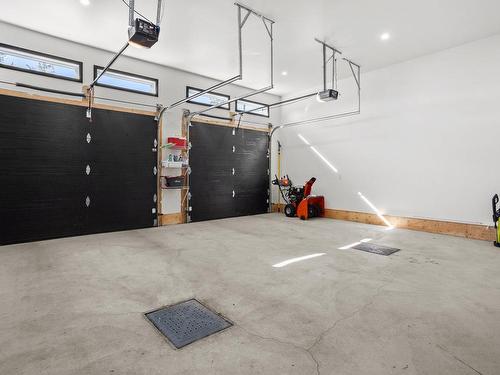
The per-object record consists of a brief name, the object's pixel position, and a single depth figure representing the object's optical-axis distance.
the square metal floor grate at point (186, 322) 1.96
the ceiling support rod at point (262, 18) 3.93
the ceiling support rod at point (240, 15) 3.88
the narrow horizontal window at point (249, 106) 7.89
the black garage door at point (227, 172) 6.85
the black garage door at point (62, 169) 4.59
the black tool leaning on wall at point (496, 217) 4.48
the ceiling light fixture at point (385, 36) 4.87
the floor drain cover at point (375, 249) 4.16
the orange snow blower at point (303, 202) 7.16
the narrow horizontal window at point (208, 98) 6.76
